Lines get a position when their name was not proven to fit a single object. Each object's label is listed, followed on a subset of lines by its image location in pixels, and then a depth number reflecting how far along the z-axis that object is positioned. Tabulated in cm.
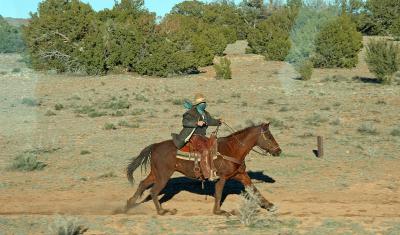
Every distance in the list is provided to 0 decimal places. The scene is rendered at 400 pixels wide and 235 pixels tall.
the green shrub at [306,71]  4659
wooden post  1864
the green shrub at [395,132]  2269
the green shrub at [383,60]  4172
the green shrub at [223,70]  4734
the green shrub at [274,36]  6312
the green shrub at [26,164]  1741
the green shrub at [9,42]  8556
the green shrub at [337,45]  5725
